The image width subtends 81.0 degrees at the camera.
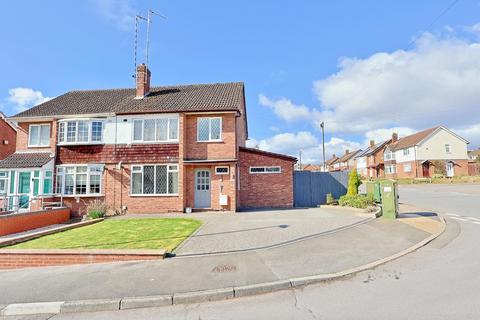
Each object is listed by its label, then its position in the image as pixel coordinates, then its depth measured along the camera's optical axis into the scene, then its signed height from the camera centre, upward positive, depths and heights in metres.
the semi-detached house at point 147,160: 16.00 +1.30
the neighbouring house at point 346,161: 71.80 +5.50
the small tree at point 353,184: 16.30 -0.18
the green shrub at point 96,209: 14.73 -1.39
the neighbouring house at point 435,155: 45.28 +4.24
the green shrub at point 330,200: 16.78 -1.12
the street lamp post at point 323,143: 30.70 +4.33
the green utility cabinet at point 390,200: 11.66 -0.80
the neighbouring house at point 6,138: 22.14 +3.71
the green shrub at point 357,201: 14.27 -1.04
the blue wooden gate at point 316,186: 18.02 -0.31
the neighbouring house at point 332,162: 84.78 +6.02
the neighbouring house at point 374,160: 56.69 +4.25
